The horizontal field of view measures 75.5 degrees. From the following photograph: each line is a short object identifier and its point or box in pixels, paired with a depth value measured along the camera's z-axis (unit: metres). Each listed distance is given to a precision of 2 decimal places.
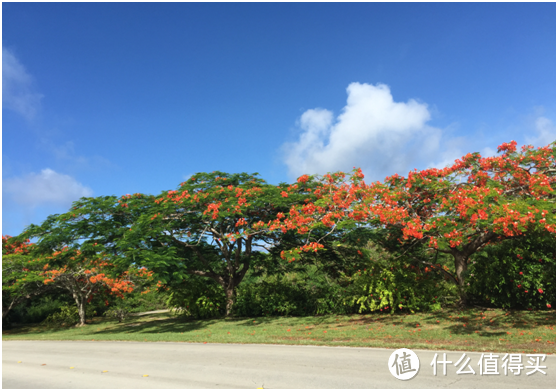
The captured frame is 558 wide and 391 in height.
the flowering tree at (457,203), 8.75
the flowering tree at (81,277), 15.13
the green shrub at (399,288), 13.56
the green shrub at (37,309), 24.05
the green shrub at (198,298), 17.42
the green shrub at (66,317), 21.38
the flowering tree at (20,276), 17.16
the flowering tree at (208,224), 12.84
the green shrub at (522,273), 11.43
